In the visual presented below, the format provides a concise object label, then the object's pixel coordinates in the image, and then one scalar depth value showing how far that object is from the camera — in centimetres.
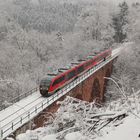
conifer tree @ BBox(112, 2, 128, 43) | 7488
